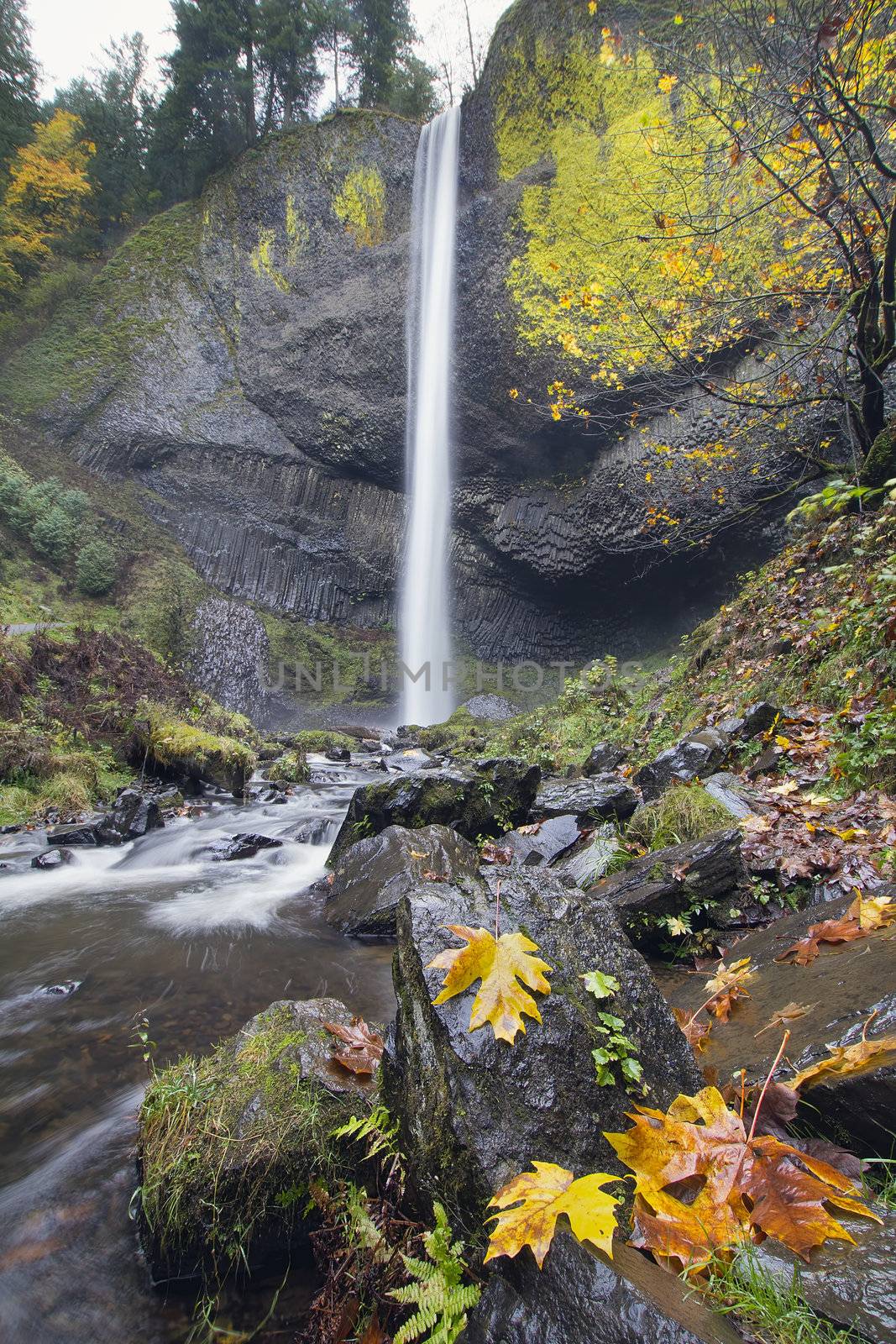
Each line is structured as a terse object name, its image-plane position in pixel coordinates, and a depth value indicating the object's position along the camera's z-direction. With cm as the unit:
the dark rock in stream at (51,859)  576
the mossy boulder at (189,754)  893
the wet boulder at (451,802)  554
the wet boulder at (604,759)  656
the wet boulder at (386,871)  432
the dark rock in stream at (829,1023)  128
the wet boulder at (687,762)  446
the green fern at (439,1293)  117
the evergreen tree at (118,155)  2225
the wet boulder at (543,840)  432
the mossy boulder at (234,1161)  171
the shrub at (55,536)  1504
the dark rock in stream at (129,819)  661
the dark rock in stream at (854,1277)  86
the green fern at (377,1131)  161
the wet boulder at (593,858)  371
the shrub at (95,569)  1516
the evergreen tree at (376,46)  2303
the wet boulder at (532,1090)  97
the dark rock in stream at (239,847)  638
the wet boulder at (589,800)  464
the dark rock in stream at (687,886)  291
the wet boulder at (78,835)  633
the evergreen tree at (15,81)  2050
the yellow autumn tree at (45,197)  2052
